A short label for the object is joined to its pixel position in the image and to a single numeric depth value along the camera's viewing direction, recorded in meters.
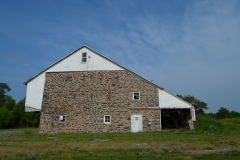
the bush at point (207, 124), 17.44
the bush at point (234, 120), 31.33
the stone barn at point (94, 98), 18.75
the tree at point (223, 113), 52.84
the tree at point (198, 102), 44.18
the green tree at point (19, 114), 52.03
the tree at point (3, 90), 69.96
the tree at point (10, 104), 58.35
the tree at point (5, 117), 45.06
